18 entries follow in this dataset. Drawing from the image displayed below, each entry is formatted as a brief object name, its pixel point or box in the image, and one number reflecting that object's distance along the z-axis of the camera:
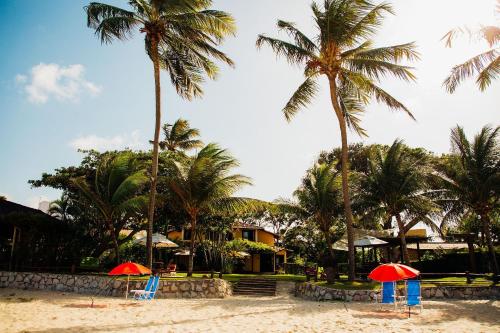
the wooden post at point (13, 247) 18.12
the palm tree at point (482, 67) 14.07
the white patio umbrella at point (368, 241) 18.95
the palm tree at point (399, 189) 20.02
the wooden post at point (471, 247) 20.47
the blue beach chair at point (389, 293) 11.81
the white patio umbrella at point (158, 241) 20.02
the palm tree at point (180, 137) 36.31
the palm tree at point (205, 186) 18.61
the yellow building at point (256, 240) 31.78
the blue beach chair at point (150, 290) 14.13
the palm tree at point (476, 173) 18.31
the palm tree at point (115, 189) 17.80
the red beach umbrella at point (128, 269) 12.77
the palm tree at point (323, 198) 20.77
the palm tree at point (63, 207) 21.73
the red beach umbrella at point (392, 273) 10.25
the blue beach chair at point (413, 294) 10.95
